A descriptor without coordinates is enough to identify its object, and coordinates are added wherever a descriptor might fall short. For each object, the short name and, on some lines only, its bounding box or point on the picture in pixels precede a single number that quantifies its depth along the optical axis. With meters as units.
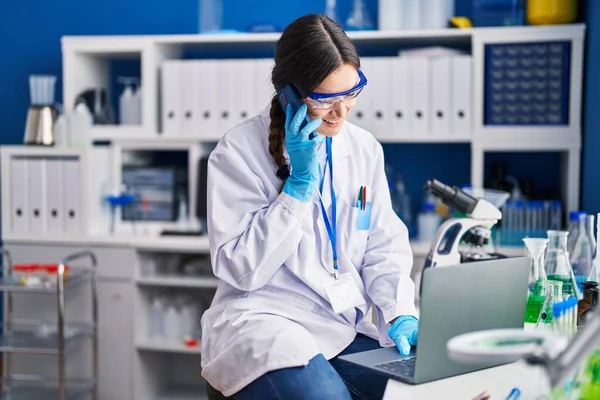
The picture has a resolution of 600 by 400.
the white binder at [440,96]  3.20
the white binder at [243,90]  3.36
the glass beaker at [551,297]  1.50
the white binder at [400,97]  3.22
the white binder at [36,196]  3.44
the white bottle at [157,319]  3.40
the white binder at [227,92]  3.38
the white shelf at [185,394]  3.48
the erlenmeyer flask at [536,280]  1.65
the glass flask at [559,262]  1.71
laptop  1.24
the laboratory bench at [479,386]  1.21
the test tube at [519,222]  3.18
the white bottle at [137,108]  3.57
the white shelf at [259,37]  3.11
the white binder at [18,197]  3.45
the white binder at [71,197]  3.41
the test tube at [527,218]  3.18
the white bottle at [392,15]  3.26
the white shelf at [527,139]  3.11
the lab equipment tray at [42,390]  3.31
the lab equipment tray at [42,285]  3.18
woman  1.75
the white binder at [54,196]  3.43
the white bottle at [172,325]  3.37
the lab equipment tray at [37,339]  3.15
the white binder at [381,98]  3.24
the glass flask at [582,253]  2.01
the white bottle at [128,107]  3.57
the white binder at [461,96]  3.18
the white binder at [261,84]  3.33
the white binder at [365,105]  3.24
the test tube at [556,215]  3.15
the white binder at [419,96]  3.21
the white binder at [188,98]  3.41
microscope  2.02
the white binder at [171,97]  3.43
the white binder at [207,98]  3.40
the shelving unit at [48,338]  3.10
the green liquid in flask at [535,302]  1.65
